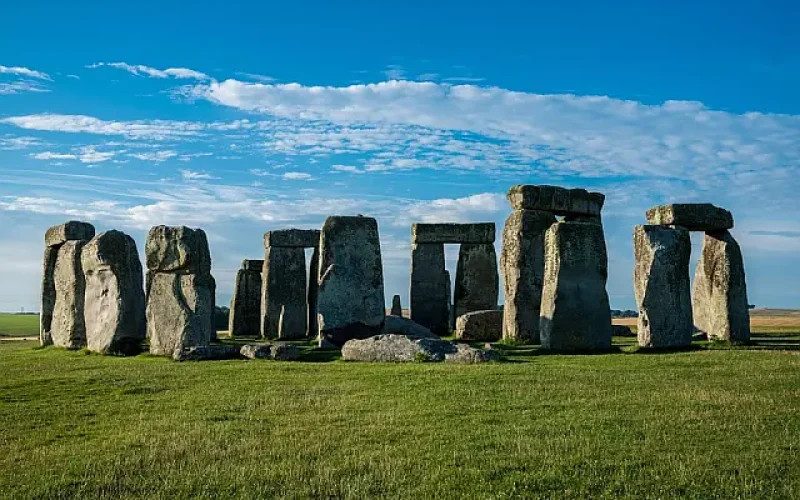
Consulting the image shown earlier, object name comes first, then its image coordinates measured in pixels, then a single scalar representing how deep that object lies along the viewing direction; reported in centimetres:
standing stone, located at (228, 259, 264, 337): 3231
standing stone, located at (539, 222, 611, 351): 1867
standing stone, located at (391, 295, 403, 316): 3673
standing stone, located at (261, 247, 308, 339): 2922
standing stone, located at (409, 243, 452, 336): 3006
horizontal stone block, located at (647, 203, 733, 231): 2062
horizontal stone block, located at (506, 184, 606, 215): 2238
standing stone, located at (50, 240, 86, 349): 2244
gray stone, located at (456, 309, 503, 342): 2417
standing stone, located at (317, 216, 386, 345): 2163
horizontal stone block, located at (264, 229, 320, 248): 2975
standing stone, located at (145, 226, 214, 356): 1900
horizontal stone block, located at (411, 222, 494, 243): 2998
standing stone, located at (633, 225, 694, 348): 1923
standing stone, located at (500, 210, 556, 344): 2208
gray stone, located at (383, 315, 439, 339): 2367
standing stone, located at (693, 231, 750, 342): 2083
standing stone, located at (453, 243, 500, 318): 2972
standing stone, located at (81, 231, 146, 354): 2031
